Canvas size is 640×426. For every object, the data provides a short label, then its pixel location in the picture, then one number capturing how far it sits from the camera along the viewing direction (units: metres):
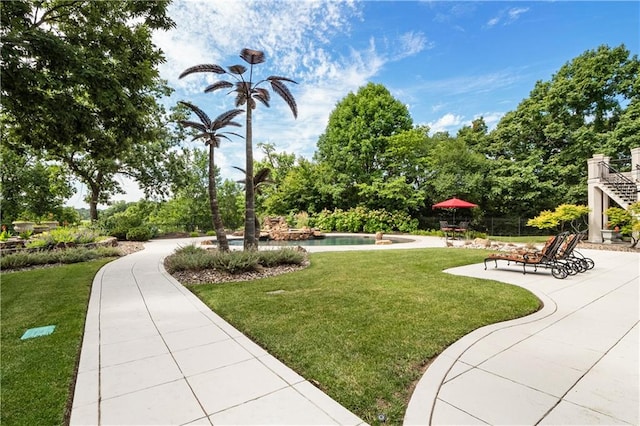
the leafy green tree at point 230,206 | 24.98
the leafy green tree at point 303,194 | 24.78
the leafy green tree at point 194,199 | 22.47
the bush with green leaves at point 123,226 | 15.91
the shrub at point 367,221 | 21.14
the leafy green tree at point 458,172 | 19.88
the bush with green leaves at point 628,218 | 10.98
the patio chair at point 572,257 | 7.08
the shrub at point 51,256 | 8.07
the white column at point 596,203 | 13.44
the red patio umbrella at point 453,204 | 15.24
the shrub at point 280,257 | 7.89
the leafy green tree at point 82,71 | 4.99
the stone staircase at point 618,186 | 12.64
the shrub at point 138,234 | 15.91
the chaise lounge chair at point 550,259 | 6.66
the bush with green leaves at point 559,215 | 12.68
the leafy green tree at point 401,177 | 21.34
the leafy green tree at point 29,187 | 18.16
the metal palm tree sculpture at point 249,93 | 8.33
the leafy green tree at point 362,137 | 23.28
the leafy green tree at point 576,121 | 17.38
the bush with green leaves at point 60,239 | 9.91
